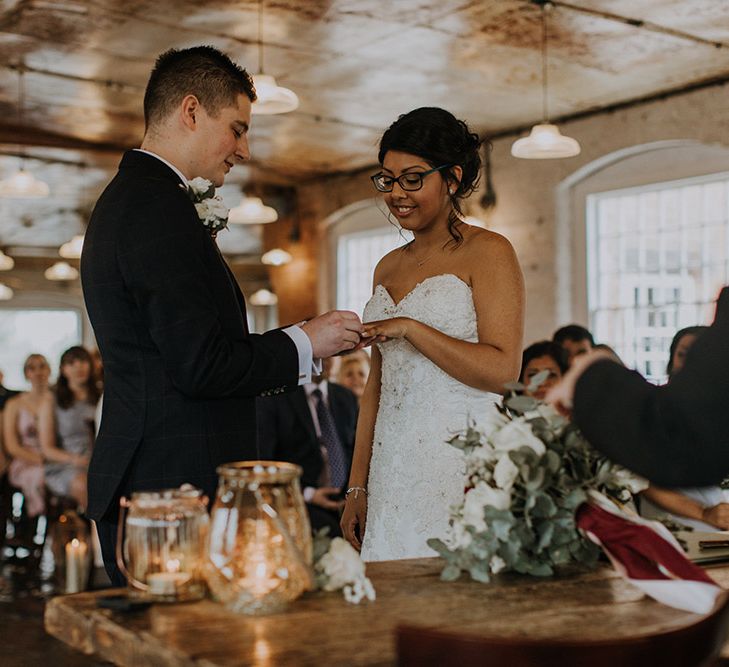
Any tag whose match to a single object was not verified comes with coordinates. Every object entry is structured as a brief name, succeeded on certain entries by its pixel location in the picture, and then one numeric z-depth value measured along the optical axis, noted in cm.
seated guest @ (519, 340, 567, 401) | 498
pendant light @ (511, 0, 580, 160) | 739
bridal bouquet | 185
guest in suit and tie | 593
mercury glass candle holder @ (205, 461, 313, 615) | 164
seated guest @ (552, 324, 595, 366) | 702
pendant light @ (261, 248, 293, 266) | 1331
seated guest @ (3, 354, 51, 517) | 794
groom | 225
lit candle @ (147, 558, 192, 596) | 169
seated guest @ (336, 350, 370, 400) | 830
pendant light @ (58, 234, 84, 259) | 1152
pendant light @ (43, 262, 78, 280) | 1584
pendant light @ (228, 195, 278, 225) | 928
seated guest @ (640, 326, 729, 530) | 313
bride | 294
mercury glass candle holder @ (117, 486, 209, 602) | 169
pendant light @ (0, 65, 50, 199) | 837
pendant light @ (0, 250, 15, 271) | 1549
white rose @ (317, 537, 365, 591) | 175
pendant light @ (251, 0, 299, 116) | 627
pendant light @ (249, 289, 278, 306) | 2041
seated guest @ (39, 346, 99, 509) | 769
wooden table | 146
